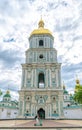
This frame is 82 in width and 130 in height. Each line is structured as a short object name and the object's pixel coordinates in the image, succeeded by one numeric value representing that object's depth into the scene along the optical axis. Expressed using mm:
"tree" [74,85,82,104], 28675
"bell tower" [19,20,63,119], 30562
